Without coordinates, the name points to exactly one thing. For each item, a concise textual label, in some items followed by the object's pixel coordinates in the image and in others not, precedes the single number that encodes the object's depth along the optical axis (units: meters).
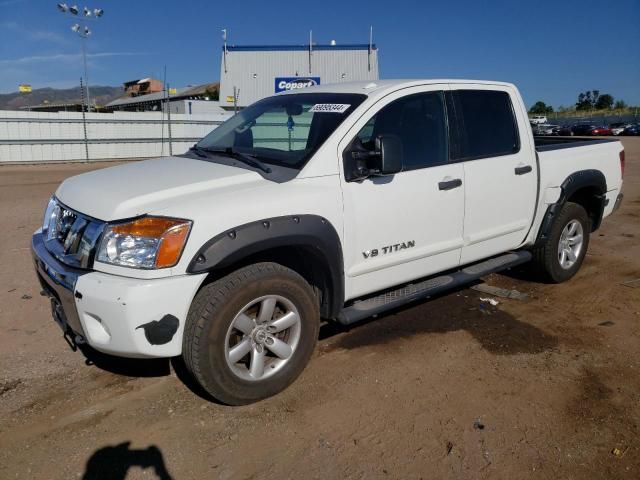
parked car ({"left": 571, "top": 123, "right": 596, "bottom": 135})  45.56
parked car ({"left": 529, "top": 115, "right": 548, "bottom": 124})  66.24
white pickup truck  2.73
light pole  24.02
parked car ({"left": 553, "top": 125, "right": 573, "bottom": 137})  45.68
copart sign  26.95
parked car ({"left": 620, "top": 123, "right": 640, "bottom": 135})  43.60
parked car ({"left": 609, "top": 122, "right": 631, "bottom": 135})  44.81
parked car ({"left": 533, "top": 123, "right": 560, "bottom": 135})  48.79
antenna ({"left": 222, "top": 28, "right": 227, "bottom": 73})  30.59
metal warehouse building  30.48
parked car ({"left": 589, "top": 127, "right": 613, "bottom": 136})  44.06
